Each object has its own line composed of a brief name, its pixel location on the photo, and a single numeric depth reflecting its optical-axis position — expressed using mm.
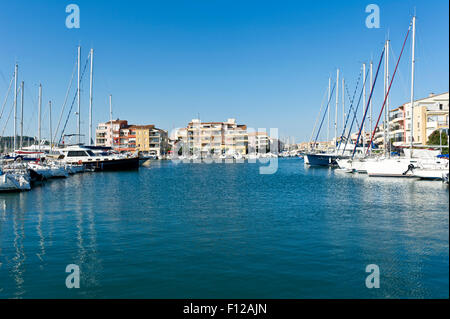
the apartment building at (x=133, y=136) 136625
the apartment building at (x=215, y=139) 147250
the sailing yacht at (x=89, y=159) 57281
